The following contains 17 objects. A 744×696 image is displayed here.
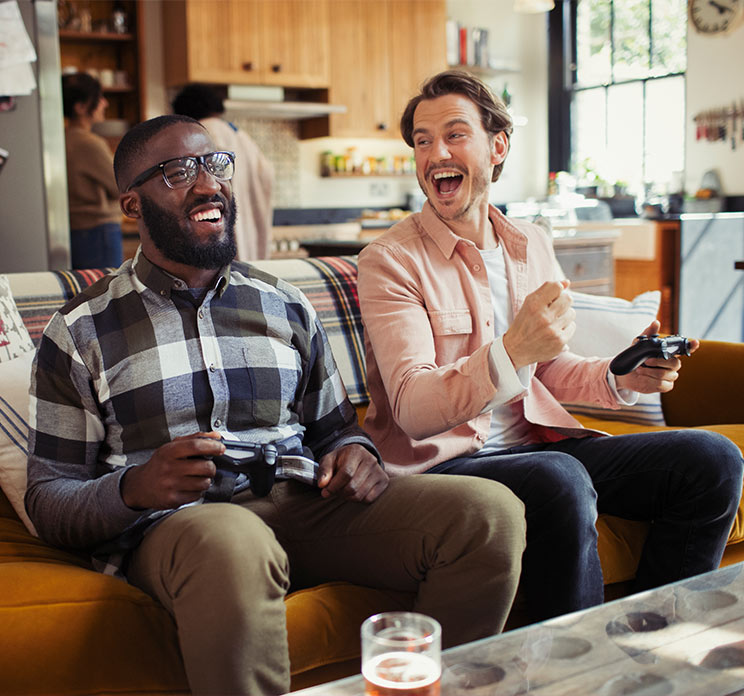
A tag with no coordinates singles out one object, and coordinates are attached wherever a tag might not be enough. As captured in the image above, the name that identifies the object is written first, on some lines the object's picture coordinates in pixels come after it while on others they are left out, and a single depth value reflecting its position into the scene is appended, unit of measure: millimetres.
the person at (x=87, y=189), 4059
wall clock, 6016
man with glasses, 1173
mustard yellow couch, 1199
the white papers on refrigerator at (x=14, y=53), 2832
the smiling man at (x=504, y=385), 1454
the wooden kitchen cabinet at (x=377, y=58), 6348
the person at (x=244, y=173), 4176
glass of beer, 890
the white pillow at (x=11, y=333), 1666
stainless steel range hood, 5848
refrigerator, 2914
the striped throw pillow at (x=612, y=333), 2219
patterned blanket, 2053
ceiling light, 5719
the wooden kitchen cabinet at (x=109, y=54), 5633
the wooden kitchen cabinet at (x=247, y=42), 5688
